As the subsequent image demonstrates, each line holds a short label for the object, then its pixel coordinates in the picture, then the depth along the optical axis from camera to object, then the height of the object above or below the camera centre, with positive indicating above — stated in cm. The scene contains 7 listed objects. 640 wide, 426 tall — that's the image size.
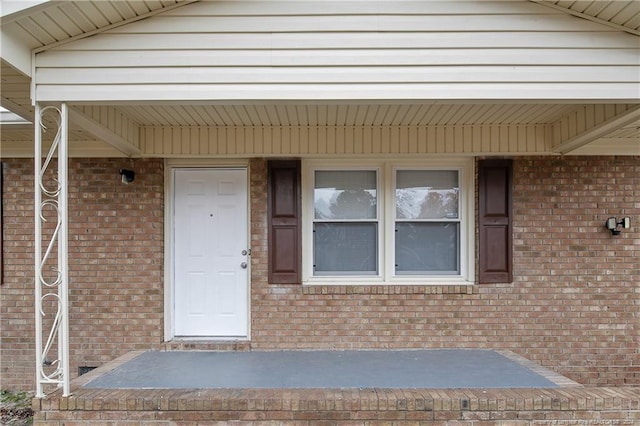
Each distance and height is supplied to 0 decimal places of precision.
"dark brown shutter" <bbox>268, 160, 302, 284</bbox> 450 -4
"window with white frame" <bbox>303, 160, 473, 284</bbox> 462 +0
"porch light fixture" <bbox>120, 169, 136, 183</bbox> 441 +49
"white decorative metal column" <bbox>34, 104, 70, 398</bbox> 302 -25
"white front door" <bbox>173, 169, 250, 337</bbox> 463 -36
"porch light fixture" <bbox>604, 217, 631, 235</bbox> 448 -5
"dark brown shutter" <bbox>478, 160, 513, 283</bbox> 448 +0
